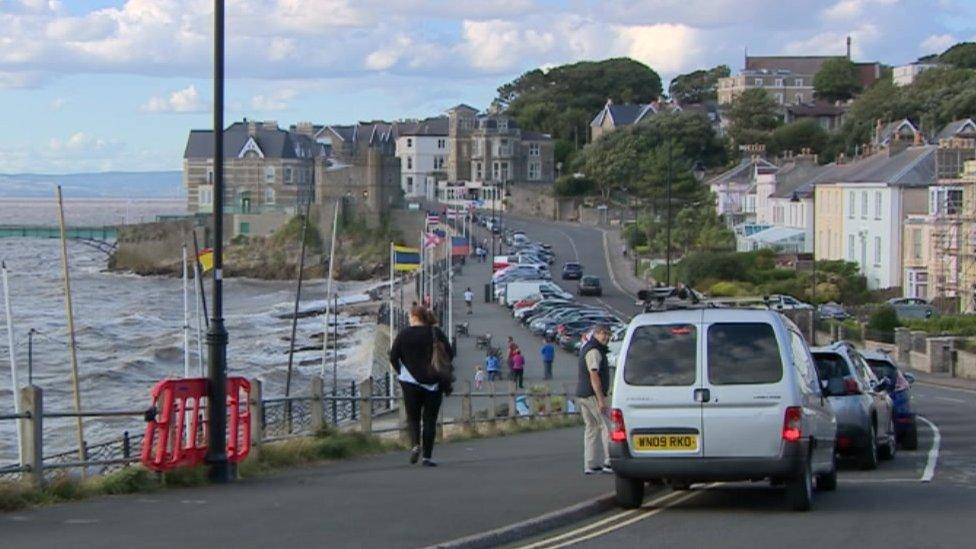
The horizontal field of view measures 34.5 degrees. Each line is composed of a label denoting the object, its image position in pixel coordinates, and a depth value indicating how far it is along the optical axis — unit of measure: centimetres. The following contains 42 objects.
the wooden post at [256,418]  1692
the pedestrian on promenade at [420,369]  1731
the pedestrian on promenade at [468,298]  8475
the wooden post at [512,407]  3099
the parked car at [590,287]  9144
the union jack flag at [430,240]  6694
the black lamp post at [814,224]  8938
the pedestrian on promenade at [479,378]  5180
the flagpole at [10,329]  3654
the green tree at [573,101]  19200
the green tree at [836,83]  19562
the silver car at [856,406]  1906
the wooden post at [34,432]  1396
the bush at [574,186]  15312
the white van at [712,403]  1359
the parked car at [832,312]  6894
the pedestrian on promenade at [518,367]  5121
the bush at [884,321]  6372
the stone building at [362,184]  15050
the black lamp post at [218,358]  1559
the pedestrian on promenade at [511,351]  5311
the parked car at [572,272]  10138
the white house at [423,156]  18262
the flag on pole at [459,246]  10469
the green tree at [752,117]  15800
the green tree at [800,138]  14662
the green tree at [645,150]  14158
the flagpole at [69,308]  3597
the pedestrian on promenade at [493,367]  5488
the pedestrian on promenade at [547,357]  5509
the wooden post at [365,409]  2108
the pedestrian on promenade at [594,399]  1722
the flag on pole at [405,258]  7136
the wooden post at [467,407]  2748
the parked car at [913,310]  6806
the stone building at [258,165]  15888
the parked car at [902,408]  2348
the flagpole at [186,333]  4276
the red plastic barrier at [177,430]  1512
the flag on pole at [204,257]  4728
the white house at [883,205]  7506
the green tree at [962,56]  17775
